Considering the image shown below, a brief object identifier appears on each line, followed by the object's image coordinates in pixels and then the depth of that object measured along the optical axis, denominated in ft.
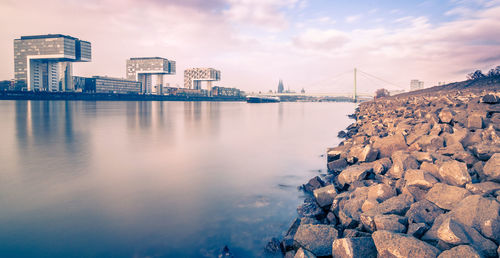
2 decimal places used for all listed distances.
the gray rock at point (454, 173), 15.42
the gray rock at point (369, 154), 25.91
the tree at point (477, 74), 133.05
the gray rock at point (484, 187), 14.01
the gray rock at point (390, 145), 26.50
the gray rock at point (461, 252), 9.01
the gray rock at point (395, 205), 13.61
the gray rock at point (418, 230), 11.19
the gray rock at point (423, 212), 12.62
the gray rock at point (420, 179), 15.78
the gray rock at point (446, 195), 13.78
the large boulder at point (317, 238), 12.42
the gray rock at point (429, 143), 24.45
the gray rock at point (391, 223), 11.64
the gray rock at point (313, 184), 24.12
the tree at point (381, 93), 349.00
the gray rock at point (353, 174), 20.43
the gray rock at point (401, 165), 19.40
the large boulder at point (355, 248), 10.80
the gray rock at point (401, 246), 9.74
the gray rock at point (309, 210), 18.58
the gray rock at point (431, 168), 17.29
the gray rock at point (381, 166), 21.22
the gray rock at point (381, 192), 15.61
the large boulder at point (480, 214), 10.63
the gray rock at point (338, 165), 28.56
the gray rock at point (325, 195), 18.34
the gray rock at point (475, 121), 27.76
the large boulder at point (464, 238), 9.88
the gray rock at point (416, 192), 15.39
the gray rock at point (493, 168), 15.28
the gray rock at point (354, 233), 12.23
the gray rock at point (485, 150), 18.39
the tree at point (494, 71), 113.45
